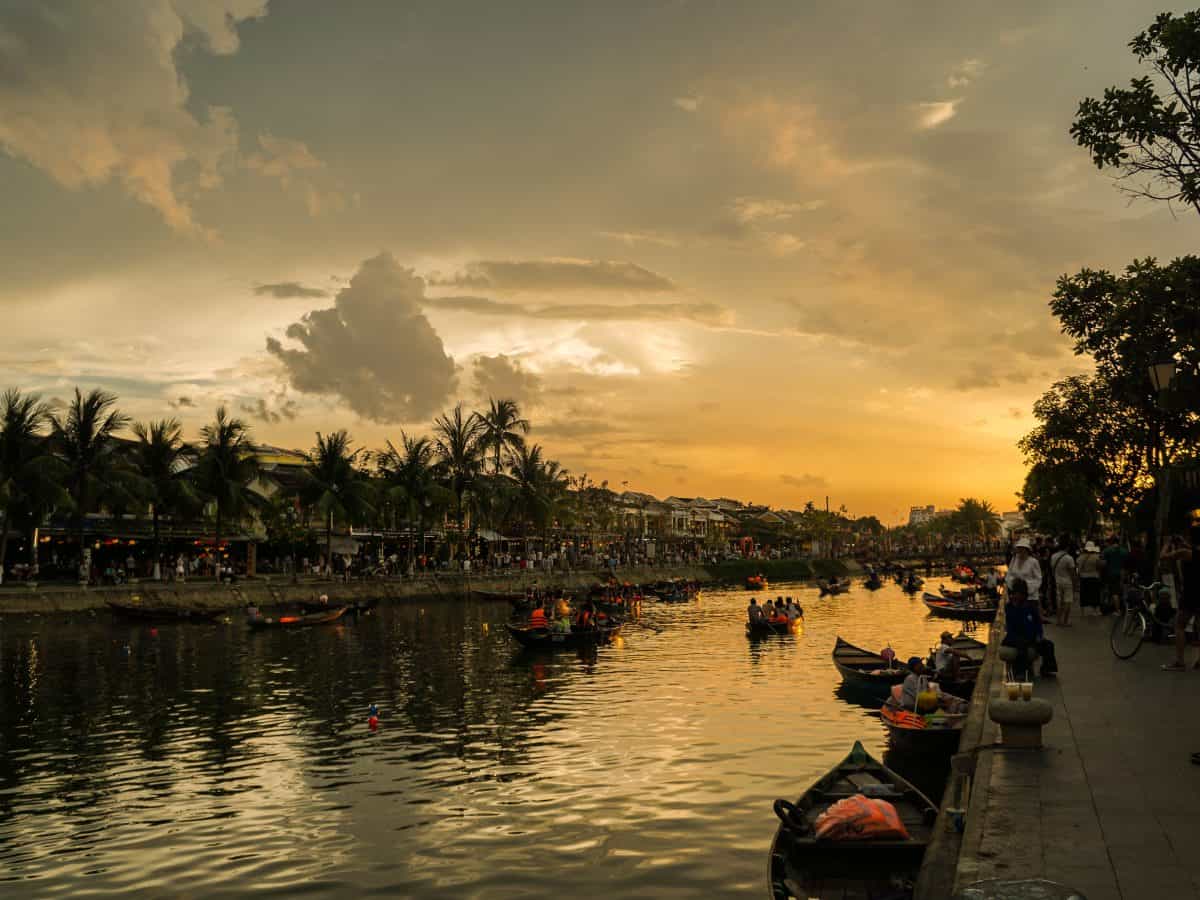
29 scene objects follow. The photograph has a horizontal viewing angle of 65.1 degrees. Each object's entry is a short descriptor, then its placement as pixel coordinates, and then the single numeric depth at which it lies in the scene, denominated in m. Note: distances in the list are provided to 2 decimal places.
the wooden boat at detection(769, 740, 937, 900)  9.97
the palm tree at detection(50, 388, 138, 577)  55.97
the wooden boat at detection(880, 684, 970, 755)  16.94
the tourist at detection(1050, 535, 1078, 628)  25.77
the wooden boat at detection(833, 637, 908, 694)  25.14
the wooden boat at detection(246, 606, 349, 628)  47.28
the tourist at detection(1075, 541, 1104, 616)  27.70
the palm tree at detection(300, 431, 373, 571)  68.62
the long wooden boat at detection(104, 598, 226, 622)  48.78
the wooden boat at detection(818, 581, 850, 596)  80.50
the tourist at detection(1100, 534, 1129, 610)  26.06
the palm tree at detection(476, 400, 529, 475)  78.81
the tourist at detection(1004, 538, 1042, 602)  17.52
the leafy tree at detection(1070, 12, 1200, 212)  14.97
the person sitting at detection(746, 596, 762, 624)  43.03
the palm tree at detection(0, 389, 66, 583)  51.47
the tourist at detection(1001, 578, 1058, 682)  16.50
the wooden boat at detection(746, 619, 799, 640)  42.84
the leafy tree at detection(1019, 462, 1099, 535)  63.97
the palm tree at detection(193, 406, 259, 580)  62.09
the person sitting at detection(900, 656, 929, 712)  18.69
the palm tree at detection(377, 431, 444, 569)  74.25
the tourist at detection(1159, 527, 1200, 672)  14.75
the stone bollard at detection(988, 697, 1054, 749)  11.64
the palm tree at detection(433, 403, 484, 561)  77.12
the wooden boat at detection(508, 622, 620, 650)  37.81
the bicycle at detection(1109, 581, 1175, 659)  18.61
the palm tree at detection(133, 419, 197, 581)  59.62
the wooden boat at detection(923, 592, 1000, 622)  51.50
